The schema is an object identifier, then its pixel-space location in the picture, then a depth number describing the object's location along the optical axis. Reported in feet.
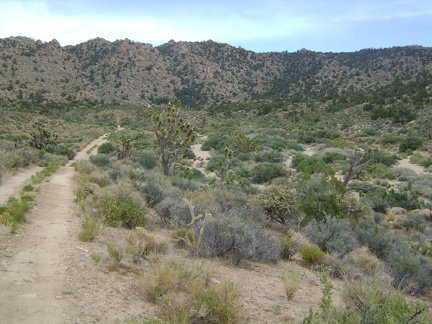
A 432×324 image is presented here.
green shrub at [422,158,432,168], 90.89
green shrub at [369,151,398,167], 94.07
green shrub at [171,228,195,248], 30.04
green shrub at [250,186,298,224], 43.55
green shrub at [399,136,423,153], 112.47
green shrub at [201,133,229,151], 126.25
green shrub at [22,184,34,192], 45.21
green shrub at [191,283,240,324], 17.01
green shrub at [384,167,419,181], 78.09
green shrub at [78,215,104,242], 27.55
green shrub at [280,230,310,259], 31.68
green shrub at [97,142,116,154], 113.29
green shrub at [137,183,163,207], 46.24
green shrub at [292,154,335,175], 76.46
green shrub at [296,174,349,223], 41.39
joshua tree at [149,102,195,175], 66.23
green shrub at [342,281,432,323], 14.98
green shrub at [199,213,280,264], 28.43
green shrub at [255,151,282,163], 98.07
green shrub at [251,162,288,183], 77.25
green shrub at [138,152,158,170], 85.81
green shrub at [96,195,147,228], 33.47
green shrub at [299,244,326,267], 30.32
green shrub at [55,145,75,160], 98.78
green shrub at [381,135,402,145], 122.14
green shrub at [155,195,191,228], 35.86
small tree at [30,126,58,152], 98.73
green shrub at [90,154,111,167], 79.22
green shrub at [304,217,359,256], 32.71
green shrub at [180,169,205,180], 68.85
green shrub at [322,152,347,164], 95.50
